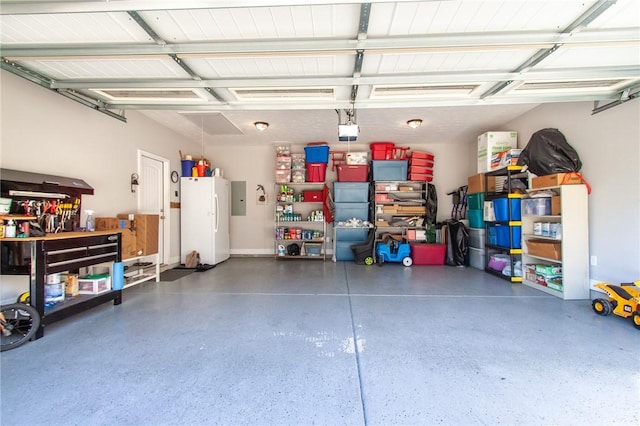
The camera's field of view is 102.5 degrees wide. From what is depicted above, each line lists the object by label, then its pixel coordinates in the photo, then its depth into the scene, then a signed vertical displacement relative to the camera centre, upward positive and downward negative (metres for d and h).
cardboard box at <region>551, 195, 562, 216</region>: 3.52 +0.09
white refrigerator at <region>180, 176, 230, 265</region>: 5.38 -0.02
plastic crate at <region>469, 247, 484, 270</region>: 5.09 -0.91
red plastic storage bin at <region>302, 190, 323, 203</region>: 6.32 +0.46
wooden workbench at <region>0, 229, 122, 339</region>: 2.33 -0.43
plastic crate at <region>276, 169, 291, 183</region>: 6.18 +0.94
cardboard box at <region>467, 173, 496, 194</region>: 4.84 +0.58
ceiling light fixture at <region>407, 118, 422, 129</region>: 4.64 +1.67
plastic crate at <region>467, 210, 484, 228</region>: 4.99 -0.10
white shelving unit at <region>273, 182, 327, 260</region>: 6.27 -0.19
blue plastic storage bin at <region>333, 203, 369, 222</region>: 6.04 +0.08
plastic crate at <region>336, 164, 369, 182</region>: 6.02 +0.99
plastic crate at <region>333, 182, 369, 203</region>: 6.02 +0.53
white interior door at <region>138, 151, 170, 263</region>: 4.51 +0.49
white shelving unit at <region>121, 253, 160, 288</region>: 3.89 -0.87
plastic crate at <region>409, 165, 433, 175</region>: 5.95 +1.02
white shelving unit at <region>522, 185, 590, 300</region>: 3.37 -0.39
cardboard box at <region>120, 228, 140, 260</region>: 3.52 -0.38
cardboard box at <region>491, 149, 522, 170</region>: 4.25 +0.94
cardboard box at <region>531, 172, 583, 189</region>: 3.41 +0.45
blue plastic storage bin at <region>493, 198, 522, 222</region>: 4.22 +0.07
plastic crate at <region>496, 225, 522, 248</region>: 4.21 -0.38
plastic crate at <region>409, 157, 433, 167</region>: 5.96 +1.20
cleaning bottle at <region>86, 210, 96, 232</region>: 3.06 -0.06
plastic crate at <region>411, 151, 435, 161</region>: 5.95 +1.35
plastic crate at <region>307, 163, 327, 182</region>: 6.09 +1.04
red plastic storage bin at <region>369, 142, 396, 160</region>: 5.94 +1.48
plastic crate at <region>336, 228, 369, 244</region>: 5.98 -0.46
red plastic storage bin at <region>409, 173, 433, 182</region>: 5.96 +0.85
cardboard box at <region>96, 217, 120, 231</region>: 3.46 -0.09
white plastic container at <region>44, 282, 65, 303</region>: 2.64 -0.78
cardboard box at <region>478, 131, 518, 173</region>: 4.70 +1.29
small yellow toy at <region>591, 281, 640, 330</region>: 2.58 -0.96
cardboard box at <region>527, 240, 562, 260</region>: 3.51 -0.53
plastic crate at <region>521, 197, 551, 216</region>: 3.74 +0.09
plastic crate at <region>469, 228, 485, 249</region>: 5.03 -0.49
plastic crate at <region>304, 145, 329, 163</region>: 5.96 +1.44
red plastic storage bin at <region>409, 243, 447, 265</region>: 5.60 -0.87
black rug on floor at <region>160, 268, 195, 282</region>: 4.51 -1.08
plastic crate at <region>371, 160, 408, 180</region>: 5.95 +1.03
